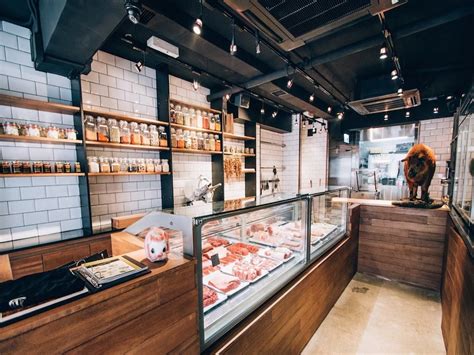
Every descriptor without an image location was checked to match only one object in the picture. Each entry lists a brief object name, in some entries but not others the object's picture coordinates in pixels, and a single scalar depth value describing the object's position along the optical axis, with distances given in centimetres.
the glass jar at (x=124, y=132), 294
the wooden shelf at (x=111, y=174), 264
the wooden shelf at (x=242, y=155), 451
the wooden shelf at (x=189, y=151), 345
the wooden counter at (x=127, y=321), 71
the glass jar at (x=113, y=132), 284
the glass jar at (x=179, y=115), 354
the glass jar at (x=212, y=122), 399
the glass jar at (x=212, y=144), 401
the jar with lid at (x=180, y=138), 353
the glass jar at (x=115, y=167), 284
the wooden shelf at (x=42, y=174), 214
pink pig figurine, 114
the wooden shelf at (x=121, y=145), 268
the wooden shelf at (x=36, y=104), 213
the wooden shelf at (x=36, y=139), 213
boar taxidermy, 314
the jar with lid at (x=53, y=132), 237
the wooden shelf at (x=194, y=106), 349
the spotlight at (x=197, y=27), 178
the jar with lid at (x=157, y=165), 329
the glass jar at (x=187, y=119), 362
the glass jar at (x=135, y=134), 302
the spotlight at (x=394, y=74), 294
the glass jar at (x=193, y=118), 373
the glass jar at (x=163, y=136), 333
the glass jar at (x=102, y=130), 273
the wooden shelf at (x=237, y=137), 439
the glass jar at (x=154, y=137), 321
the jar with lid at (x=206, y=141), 394
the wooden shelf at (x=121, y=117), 270
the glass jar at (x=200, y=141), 387
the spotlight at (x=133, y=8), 142
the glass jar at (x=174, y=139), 344
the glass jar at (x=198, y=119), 380
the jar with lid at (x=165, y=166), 336
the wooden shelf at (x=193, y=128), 344
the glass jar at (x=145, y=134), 312
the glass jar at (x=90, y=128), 263
